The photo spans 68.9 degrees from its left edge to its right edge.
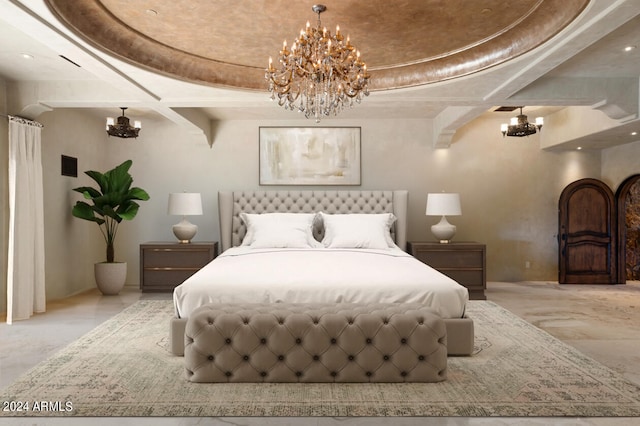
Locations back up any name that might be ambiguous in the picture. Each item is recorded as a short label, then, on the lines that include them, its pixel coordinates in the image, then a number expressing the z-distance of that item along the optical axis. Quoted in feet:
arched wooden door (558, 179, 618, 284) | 22.52
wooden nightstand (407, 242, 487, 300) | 19.06
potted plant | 19.01
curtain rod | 14.90
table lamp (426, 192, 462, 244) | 19.51
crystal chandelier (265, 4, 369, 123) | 10.43
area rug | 8.21
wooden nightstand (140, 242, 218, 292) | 19.03
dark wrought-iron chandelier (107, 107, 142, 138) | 18.86
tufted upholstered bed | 11.06
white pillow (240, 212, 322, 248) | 17.76
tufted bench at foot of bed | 9.43
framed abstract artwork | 21.58
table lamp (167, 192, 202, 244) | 19.56
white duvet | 11.07
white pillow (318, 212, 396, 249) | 17.84
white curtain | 14.85
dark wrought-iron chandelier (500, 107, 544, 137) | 18.95
